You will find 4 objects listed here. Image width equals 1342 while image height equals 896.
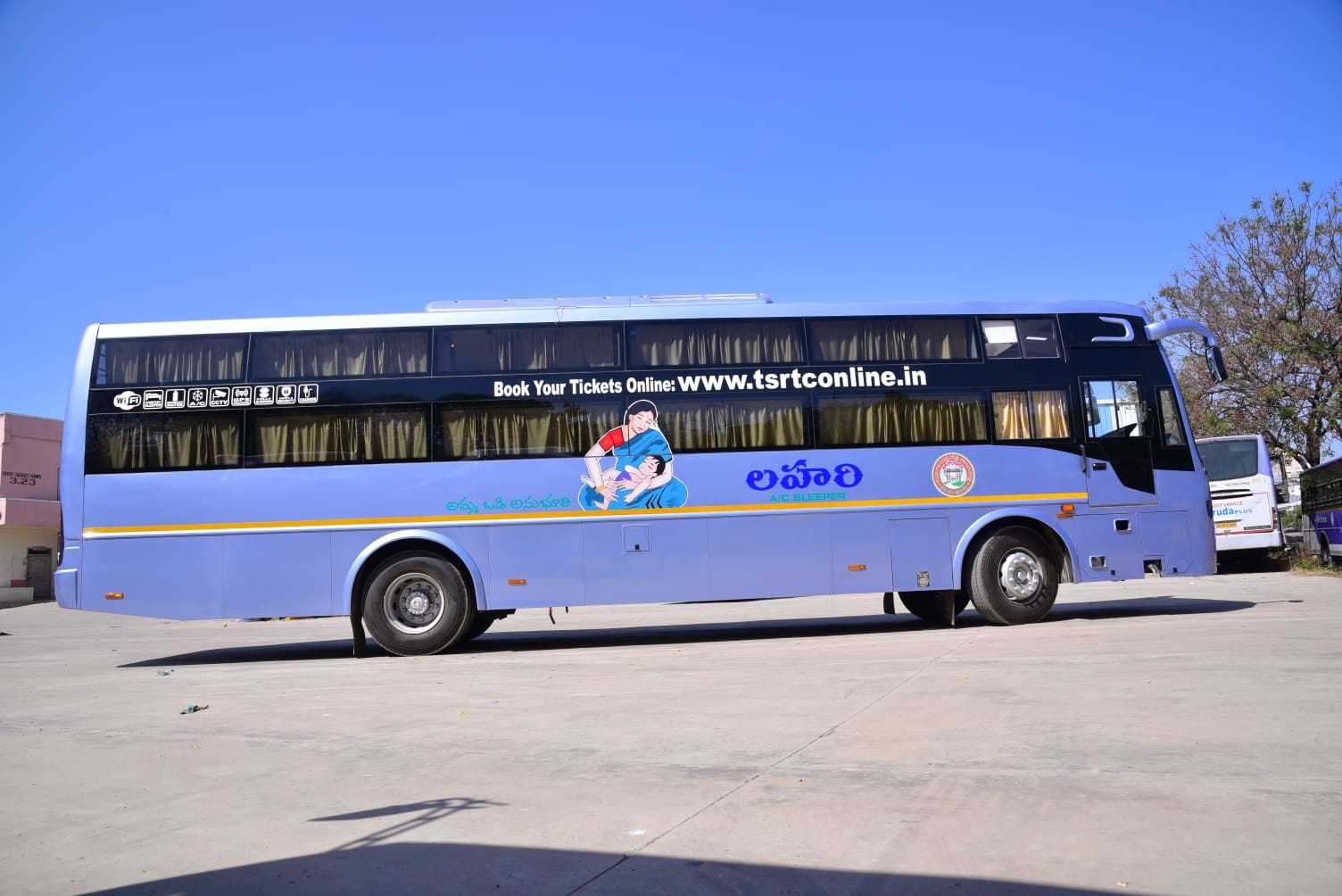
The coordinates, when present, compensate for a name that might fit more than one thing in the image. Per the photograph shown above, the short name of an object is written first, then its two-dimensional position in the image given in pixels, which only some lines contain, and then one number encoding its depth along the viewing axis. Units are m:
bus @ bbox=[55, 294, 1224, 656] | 11.64
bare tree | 27.80
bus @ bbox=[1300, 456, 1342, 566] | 19.70
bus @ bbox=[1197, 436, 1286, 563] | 21.84
